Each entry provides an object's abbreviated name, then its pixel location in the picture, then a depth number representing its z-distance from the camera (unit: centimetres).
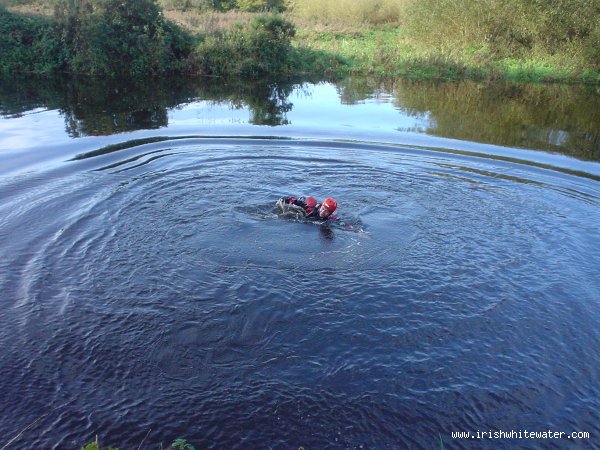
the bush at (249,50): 3384
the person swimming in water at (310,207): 1193
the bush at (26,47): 3195
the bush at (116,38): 3173
